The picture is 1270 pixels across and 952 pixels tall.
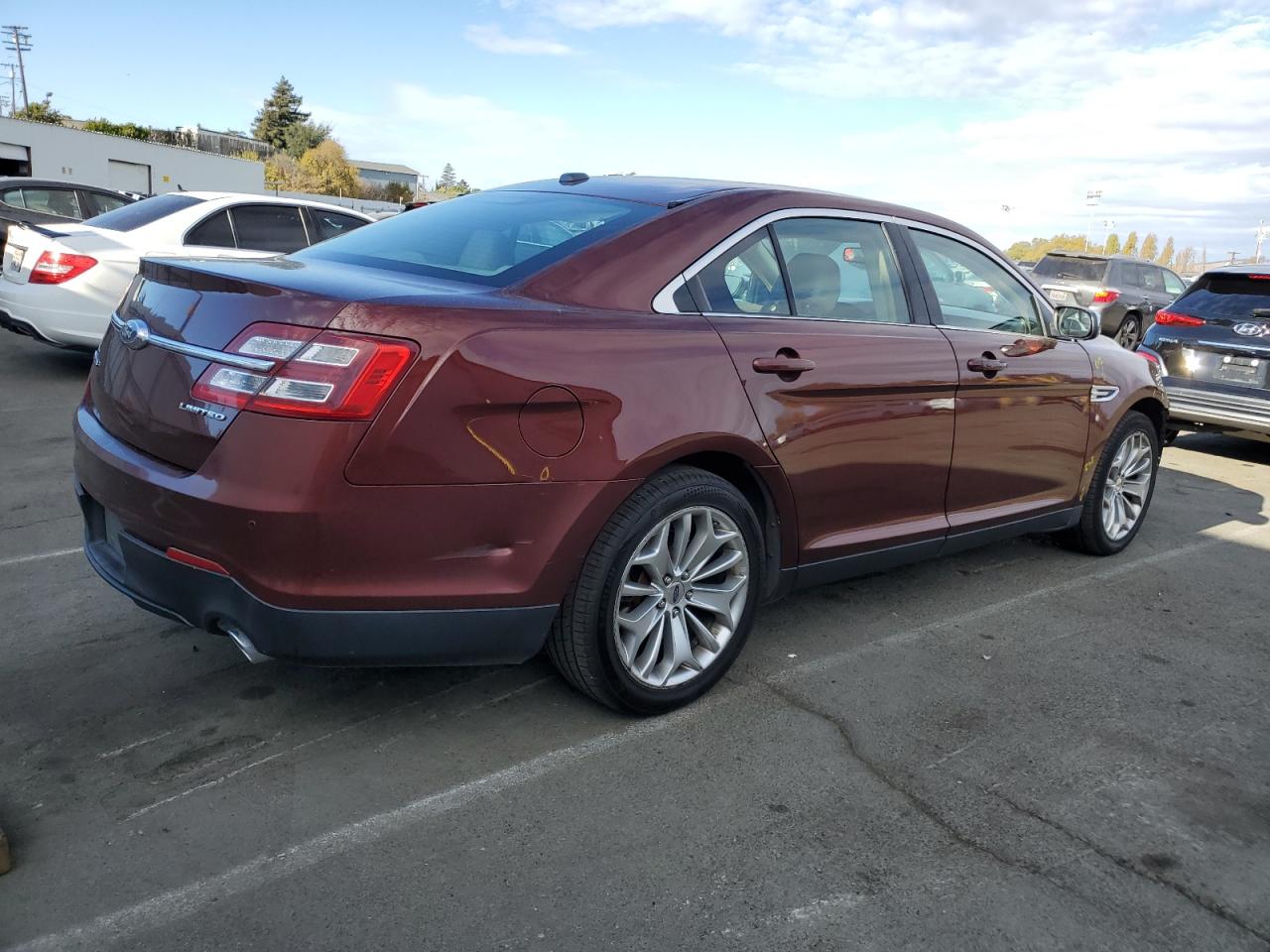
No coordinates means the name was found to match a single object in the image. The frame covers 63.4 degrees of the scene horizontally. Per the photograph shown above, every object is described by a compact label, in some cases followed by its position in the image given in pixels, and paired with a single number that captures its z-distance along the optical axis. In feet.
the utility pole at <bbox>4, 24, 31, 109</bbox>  272.31
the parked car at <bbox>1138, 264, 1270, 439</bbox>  25.79
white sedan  26.84
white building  150.30
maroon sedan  8.45
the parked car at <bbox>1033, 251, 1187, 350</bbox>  57.11
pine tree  317.22
